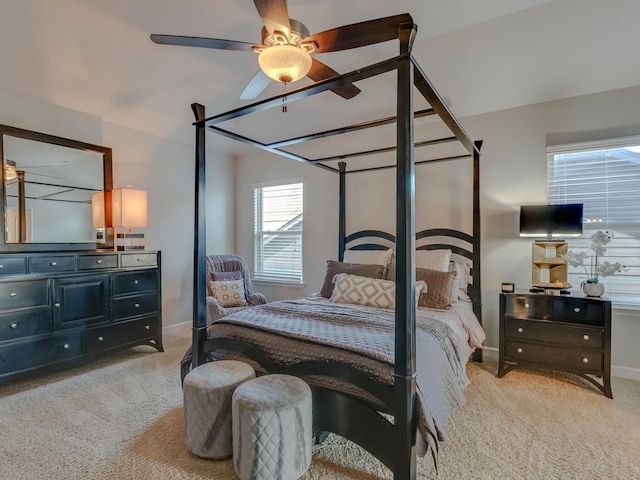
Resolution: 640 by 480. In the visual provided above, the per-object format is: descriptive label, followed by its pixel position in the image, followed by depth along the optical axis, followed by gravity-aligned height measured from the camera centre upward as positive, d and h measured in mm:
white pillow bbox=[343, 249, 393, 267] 3413 -222
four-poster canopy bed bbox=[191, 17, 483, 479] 1465 -620
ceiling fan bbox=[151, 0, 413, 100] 1613 +1059
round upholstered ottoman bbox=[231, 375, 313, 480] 1548 -944
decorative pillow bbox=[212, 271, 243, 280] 4121 -508
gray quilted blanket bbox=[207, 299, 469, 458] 1596 -618
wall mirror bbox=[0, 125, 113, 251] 2979 +462
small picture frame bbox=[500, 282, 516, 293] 3012 -467
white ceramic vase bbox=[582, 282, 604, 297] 2732 -439
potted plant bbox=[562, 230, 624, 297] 2738 -224
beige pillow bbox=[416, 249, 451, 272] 3156 -224
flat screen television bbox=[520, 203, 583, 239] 2799 +143
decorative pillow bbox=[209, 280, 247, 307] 3986 -698
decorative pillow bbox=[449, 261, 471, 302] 3126 -405
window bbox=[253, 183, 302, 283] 4703 +54
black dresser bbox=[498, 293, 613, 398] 2607 -819
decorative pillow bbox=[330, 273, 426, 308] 2738 -473
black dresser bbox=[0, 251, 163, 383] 2656 -664
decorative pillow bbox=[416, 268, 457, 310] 2771 -459
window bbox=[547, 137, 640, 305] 2881 +392
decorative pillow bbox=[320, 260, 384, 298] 3166 -344
